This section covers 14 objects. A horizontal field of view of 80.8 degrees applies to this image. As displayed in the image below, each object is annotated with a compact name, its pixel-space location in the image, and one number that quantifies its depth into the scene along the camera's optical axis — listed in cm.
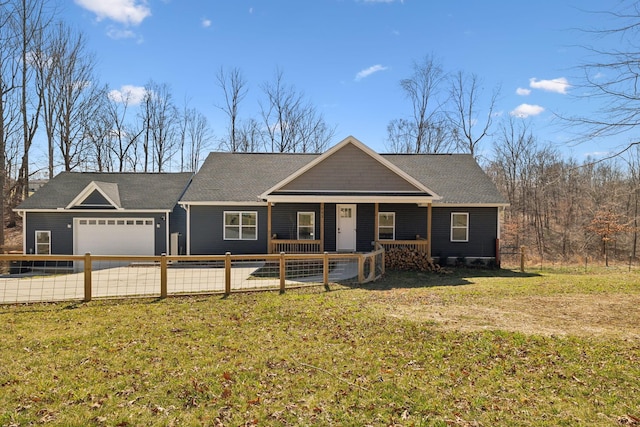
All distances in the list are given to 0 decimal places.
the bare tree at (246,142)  3544
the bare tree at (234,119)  3466
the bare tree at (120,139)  3406
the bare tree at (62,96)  2791
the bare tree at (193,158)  3847
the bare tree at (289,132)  3491
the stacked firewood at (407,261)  1483
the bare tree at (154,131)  3572
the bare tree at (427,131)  3300
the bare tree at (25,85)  2291
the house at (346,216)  1577
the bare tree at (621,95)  568
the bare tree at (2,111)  2056
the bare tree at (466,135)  3188
